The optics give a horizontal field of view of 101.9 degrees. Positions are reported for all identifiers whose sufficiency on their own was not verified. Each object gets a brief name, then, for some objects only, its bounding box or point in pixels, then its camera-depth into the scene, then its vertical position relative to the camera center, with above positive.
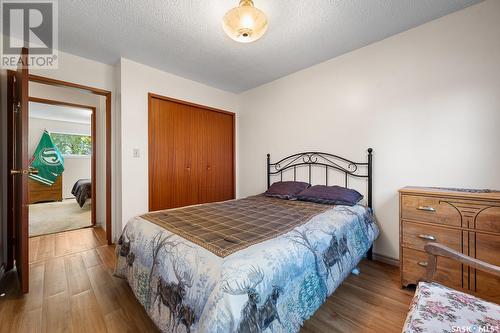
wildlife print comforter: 0.90 -0.62
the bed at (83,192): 4.89 -0.66
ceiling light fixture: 1.42 +1.05
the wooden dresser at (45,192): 5.59 -0.74
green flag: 5.73 +0.12
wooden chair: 0.85 -0.67
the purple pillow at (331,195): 2.22 -0.34
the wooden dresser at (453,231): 1.44 -0.52
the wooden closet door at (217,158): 3.55 +0.14
